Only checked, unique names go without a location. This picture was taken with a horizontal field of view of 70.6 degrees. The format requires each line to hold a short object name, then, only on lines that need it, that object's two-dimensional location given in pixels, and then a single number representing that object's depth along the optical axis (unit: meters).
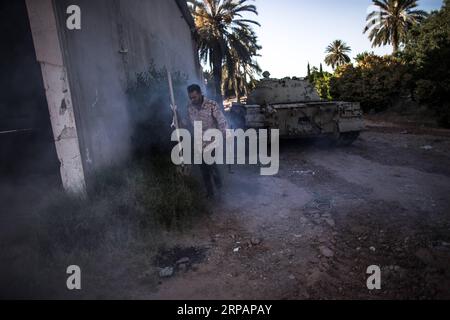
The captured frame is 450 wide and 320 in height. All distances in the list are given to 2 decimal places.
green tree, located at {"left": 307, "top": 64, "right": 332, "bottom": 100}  21.05
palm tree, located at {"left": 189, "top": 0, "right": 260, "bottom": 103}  17.50
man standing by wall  4.55
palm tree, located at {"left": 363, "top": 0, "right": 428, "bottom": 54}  23.36
